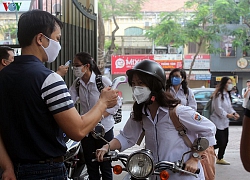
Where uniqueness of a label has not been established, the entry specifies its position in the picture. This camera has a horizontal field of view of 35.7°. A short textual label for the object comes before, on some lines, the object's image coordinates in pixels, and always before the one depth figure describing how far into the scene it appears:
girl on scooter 2.76
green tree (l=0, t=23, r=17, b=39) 6.30
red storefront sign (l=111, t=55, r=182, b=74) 27.66
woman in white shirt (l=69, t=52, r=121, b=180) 4.75
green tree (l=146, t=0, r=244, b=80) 20.42
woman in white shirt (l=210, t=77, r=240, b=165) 7.50
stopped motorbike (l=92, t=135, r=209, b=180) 2.48
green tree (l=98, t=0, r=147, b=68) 23.42
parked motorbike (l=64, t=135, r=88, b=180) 4.10
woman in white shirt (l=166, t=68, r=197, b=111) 6.57
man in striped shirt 2.18
